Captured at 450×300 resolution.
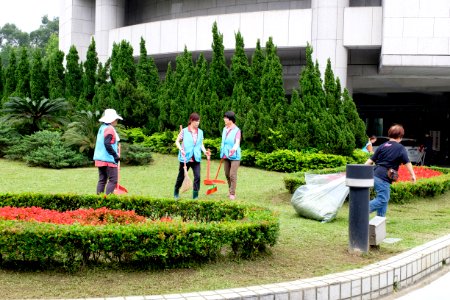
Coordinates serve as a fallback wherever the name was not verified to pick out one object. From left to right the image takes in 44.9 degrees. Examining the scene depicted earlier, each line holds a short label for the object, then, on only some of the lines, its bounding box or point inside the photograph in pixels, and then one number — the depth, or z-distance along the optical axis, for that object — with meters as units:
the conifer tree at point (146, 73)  21.06
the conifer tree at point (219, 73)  18.56
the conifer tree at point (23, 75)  22.38
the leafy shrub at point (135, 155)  16.20
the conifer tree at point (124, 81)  19.45
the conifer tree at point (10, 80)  23.17
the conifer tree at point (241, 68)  17.86
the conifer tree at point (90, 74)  21.47
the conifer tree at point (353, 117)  17.33
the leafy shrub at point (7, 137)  17.00
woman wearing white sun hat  9.15
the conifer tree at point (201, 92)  18.53
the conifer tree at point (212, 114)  18.14
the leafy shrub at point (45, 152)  15.56
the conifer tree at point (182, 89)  18.97
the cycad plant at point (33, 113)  17.42
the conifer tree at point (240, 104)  17.41
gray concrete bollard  6.28
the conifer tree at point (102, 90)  19.92
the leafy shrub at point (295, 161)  15.93
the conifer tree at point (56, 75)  21.83
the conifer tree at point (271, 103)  16.95
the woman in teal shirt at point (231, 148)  10.79
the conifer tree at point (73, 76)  21.90
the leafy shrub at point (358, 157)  16.41
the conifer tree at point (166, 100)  19.31
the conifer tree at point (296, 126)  16.62
